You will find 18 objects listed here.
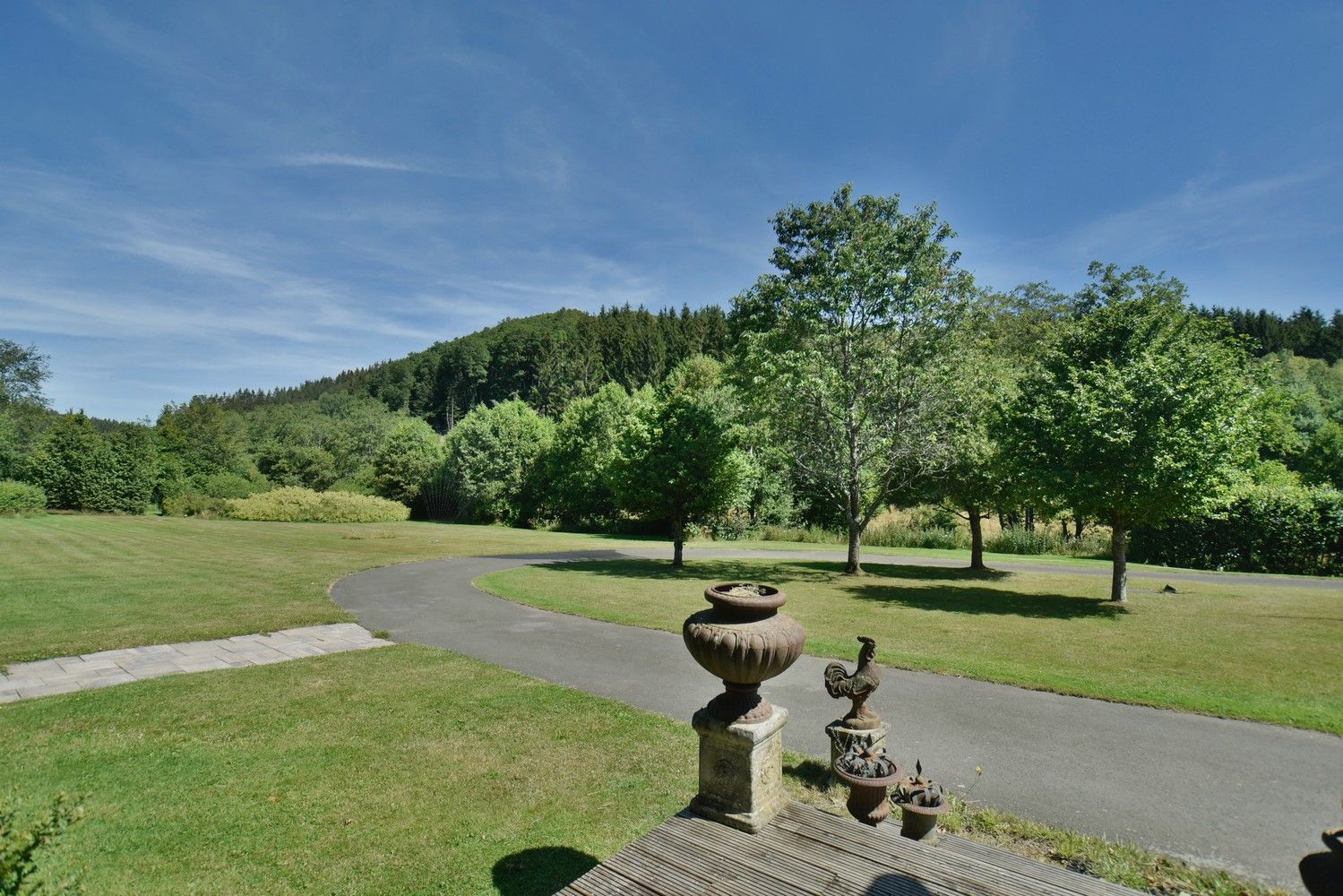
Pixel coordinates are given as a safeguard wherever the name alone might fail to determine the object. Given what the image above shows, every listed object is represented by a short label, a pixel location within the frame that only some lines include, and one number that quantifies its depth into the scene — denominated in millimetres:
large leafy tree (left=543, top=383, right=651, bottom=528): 43594
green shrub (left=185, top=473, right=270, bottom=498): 50500
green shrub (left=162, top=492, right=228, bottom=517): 45875
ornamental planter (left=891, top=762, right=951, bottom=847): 4633
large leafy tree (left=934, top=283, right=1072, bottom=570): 19438
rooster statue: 5898
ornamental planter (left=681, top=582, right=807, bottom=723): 4180
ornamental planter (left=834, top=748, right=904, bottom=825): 4820
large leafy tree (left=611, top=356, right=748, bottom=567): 21375
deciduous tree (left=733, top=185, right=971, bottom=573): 20109
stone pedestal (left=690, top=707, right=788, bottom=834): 4207
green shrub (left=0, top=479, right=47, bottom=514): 40434
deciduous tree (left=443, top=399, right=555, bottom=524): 49906
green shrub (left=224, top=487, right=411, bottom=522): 45188
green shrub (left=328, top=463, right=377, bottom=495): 58219
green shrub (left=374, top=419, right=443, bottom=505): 56719
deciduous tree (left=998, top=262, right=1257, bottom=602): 13773
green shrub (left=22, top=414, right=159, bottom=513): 43969
